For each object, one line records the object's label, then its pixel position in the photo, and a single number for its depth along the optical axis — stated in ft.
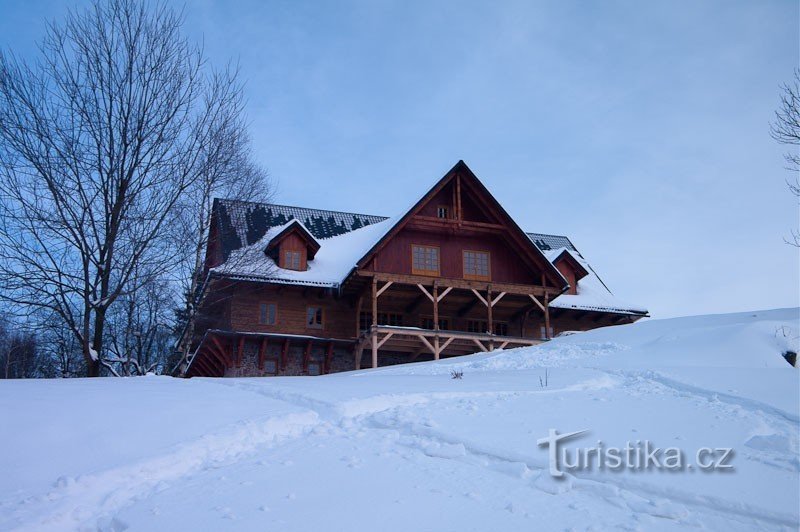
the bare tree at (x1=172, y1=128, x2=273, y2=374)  53.62
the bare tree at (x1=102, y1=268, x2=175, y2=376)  54.33
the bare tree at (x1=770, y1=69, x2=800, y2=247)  55.57
